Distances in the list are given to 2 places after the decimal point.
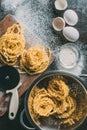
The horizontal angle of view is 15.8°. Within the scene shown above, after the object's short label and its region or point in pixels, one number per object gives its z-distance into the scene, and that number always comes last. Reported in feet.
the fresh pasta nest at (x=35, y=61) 3.24
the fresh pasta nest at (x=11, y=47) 3.23
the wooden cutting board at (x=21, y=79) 3.22
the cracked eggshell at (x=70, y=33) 3.40
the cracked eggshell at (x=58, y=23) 3.45
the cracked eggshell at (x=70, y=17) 3.45
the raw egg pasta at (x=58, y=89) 3.13
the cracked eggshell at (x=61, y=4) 3.49
